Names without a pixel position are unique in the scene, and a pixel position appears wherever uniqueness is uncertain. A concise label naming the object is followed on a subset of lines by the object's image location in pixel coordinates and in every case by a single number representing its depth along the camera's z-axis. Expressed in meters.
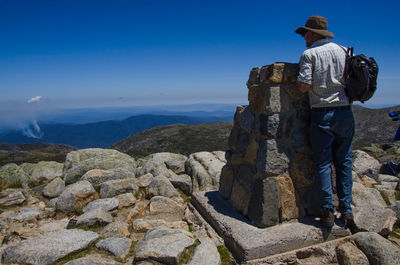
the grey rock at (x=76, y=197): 7.04
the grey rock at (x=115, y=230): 5.56
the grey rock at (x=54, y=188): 8.33
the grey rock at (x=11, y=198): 7.72
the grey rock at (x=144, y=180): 8.36
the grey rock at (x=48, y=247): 4.53
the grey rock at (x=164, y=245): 4.48
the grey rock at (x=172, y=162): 10.70
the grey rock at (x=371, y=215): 5.32
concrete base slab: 4.52
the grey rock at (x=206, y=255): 4.47
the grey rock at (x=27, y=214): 6.68
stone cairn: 4.88
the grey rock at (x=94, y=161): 9.12
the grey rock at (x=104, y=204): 6.97
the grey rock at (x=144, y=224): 5.87
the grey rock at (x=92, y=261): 4.33
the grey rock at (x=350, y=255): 4.67
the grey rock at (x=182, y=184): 8.53
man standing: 4.54
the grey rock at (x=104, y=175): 8.35
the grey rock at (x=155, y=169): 9.31
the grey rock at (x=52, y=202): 7.68
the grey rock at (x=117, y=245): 4.84
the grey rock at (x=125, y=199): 7.30
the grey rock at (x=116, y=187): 7.73
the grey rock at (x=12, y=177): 9.11
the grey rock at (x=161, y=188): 7.73
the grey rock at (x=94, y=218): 6.02
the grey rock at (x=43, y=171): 9.99
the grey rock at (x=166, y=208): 6.84
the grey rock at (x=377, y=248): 4.55
